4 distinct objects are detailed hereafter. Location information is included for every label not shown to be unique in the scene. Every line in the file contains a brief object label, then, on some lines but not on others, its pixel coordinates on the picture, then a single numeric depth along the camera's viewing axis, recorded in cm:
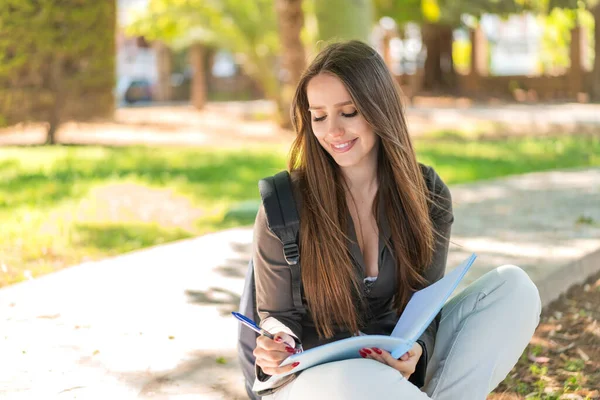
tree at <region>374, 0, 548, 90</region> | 2020
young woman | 280
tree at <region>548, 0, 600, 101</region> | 2378
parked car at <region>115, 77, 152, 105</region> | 3625
